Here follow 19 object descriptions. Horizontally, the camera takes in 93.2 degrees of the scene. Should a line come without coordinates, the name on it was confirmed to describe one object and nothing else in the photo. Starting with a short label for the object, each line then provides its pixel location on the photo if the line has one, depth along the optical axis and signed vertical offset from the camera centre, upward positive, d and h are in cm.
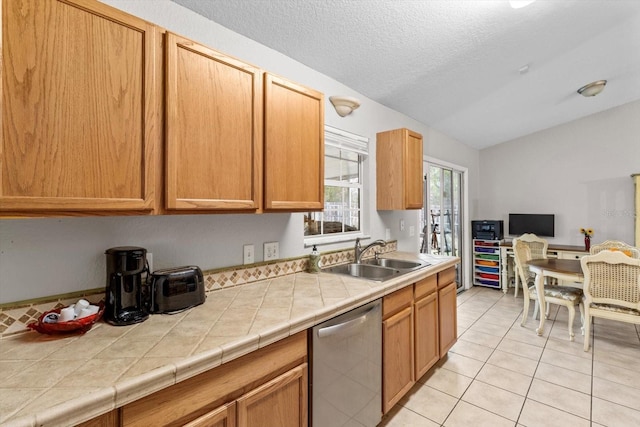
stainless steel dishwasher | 138 -77
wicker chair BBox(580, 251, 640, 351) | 264 -64
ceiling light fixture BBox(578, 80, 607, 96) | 341 +148
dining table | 296 -55
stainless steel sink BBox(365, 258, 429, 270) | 255 -39
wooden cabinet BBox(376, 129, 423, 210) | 275 +44
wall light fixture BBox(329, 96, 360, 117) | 234 +89
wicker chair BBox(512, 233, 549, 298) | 449 -42
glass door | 419 +6
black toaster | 131 -32
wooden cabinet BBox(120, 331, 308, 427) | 90 -61
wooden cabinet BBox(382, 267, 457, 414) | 185 -81
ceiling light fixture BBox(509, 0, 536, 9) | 188 +134
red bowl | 106 -38
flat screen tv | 482 -12
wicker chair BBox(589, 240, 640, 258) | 339 -37
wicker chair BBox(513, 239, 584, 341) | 310 -82
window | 246 +27
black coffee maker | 120 -29
